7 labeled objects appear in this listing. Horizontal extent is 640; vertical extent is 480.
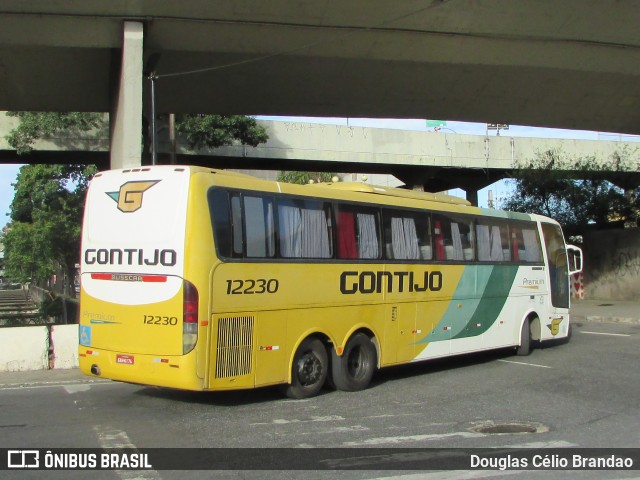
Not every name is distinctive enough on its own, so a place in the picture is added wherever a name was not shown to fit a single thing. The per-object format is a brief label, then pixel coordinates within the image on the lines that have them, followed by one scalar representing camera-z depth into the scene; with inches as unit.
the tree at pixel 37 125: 997.2
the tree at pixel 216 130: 1059.3
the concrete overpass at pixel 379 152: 1095.9
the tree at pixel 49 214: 1176.2
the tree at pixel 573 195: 1138.7
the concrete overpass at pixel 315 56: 609.9
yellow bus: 341.1
